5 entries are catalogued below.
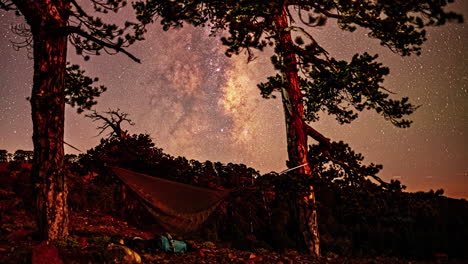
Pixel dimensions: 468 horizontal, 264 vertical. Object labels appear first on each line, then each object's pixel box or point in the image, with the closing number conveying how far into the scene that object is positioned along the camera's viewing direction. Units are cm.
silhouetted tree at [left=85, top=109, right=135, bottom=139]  951
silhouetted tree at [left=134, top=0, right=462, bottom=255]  489
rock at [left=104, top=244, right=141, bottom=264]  351
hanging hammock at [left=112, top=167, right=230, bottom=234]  490
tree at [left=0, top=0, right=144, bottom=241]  403
